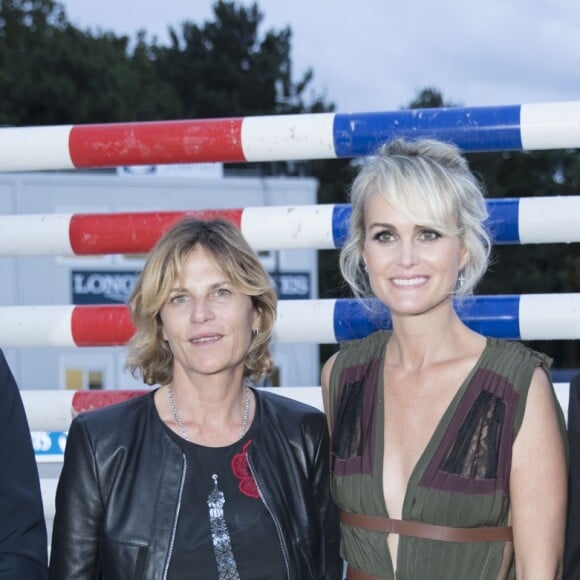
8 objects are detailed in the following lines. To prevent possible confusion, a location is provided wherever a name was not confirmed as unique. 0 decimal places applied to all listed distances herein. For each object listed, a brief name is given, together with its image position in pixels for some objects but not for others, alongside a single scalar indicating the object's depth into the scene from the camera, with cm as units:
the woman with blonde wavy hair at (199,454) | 255
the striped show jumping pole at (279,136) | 322
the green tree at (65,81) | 3259
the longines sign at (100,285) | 1537
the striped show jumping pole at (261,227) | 324
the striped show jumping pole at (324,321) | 321
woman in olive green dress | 242
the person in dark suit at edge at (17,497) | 232
